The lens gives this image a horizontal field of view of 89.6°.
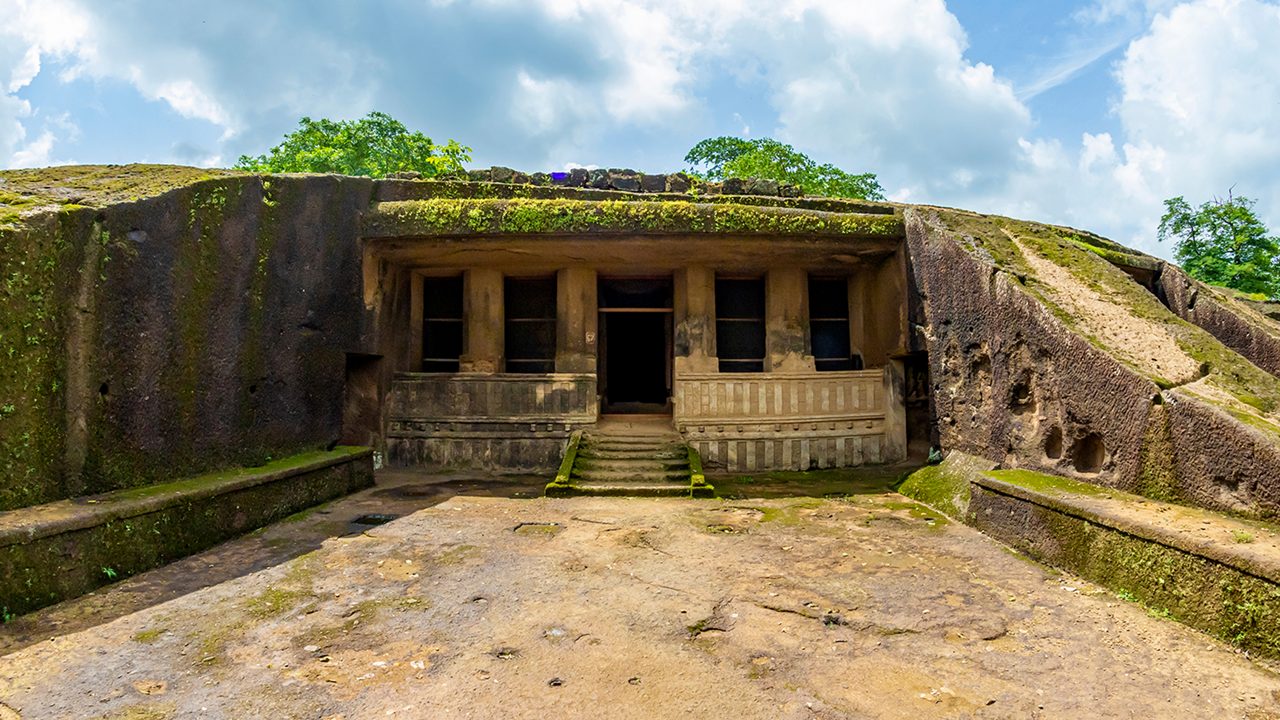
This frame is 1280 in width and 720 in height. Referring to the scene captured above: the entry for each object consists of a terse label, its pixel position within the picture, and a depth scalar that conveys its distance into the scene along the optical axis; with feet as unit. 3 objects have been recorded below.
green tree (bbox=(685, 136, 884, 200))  77.87
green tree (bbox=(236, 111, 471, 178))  75.20
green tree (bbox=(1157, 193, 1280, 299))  58.44
